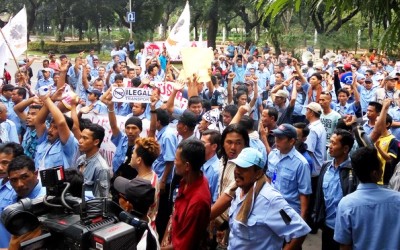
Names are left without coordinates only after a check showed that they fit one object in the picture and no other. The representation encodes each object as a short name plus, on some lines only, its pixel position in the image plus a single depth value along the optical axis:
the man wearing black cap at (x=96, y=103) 7.57
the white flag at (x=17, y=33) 10.36
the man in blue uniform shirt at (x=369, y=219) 3.56
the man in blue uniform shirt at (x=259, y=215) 3.38
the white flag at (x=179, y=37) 11.28
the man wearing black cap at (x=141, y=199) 3.07
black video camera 2.39
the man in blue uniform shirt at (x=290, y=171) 4.75
